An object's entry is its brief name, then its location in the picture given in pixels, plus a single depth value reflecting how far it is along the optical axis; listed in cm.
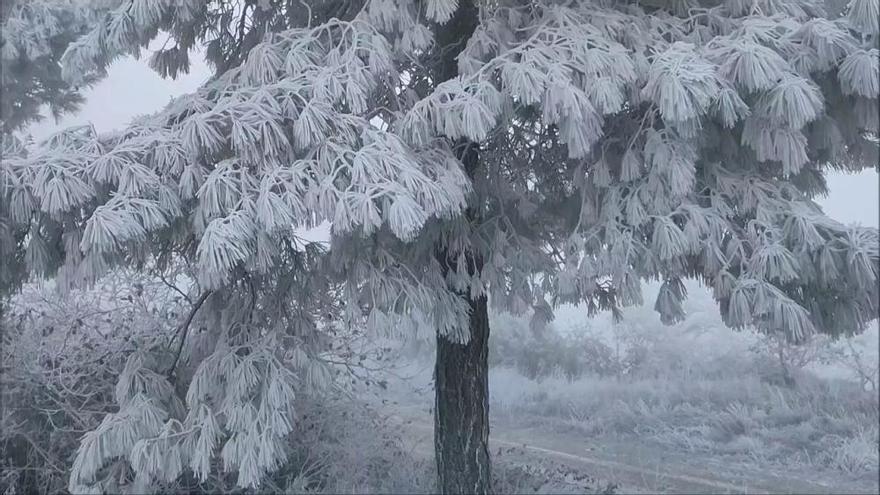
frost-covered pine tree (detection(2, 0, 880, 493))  442
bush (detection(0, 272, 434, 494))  796
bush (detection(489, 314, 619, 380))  1492
